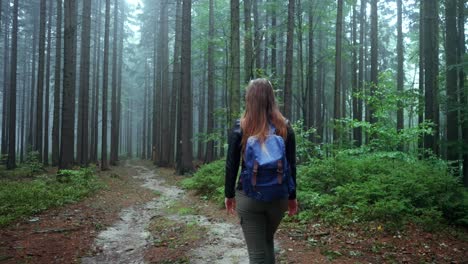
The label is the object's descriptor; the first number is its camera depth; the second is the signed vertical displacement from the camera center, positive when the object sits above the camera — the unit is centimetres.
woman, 304 -34
